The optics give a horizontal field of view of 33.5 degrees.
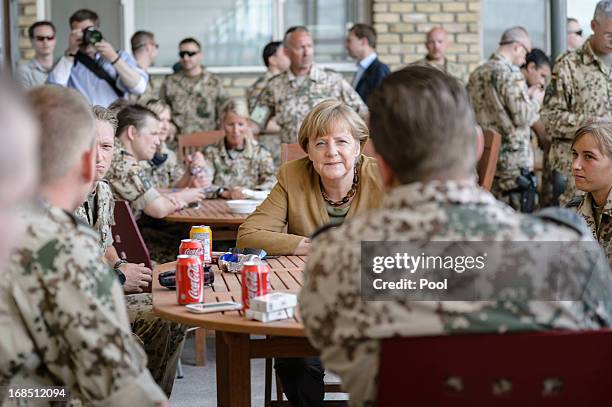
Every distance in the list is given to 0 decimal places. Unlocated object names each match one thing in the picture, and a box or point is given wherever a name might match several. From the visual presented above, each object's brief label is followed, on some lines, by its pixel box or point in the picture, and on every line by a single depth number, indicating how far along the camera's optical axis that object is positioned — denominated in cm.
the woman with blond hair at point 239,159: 639
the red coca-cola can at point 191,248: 311
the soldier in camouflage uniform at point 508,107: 763
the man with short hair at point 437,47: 940
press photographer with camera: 679
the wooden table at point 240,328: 242
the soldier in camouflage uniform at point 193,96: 889
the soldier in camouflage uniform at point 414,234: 175
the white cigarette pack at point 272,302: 244
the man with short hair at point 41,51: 793
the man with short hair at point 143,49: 850
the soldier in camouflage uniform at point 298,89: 726
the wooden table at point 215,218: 483
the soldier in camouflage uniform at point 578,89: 568
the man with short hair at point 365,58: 827
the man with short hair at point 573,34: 1055
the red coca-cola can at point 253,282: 254
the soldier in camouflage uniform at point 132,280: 356
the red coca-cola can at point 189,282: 269
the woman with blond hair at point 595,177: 344
